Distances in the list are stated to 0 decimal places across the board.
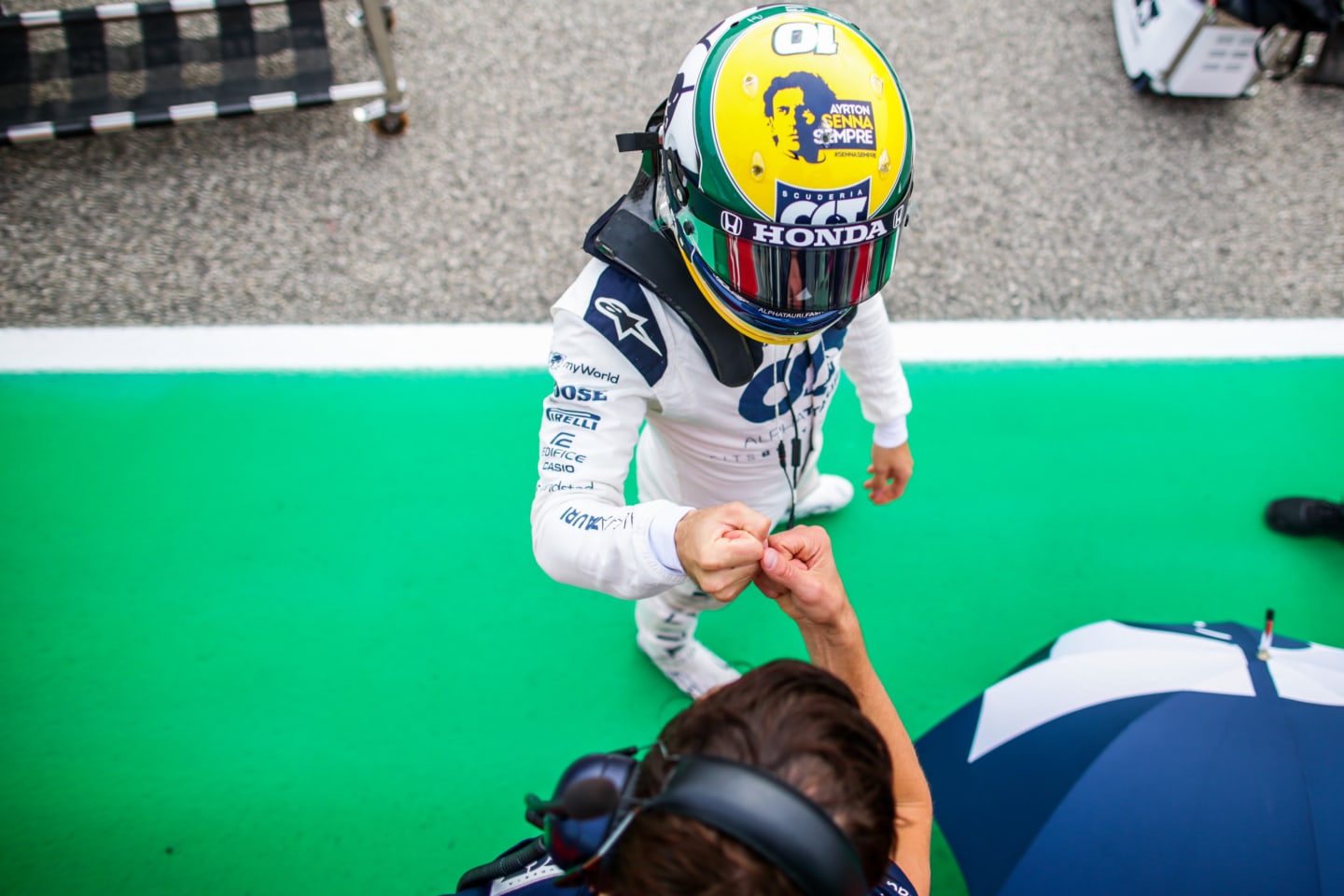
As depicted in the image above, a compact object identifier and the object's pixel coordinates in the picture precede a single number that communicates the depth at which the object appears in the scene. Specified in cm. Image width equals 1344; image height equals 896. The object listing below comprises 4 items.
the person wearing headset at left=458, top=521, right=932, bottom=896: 80
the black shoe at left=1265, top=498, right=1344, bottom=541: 264
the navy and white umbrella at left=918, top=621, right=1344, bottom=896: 148
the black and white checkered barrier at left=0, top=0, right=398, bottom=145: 332
